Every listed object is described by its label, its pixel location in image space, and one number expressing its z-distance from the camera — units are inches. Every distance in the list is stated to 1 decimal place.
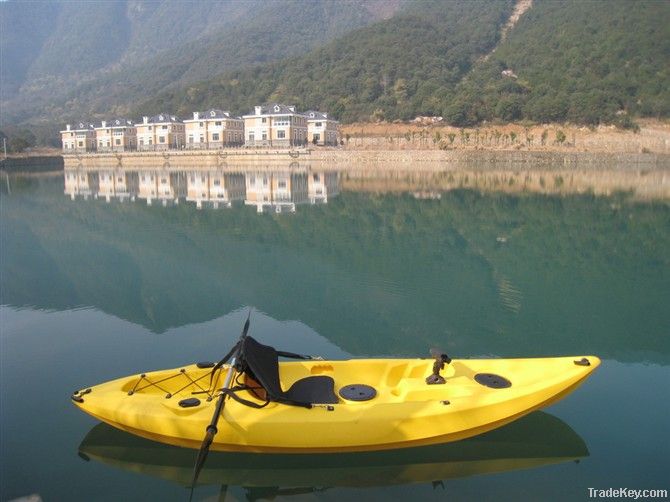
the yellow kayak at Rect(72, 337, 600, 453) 191.8
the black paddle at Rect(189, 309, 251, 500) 179.2
